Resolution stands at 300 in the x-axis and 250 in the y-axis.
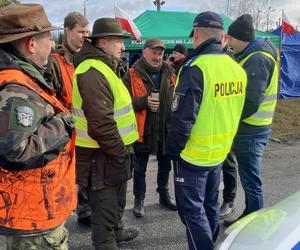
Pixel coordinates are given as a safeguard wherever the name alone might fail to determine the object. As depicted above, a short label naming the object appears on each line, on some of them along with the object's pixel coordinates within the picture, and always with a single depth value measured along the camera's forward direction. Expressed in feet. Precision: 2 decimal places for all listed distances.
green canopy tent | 40.78
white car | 6.07
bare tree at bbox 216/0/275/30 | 107.53
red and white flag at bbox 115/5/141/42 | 26.58
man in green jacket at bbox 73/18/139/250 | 9.48
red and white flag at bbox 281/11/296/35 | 40.06
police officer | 9.02
